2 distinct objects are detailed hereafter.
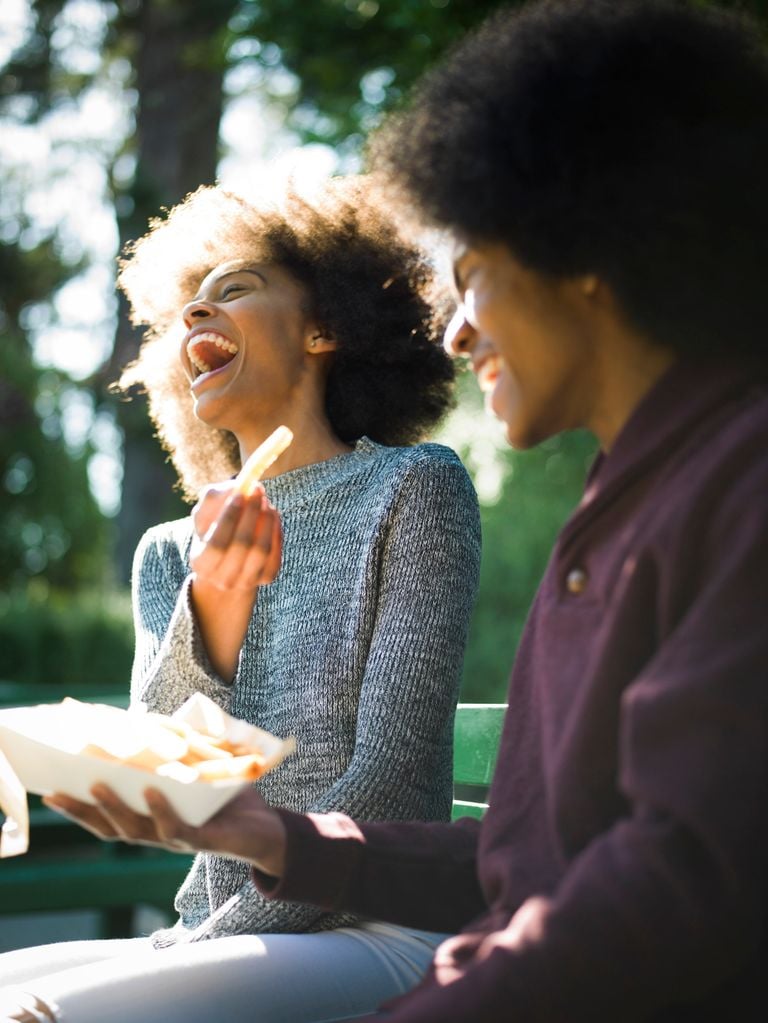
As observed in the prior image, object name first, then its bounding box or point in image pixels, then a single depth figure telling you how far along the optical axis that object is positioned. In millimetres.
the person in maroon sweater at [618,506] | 1071
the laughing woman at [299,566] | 1924
